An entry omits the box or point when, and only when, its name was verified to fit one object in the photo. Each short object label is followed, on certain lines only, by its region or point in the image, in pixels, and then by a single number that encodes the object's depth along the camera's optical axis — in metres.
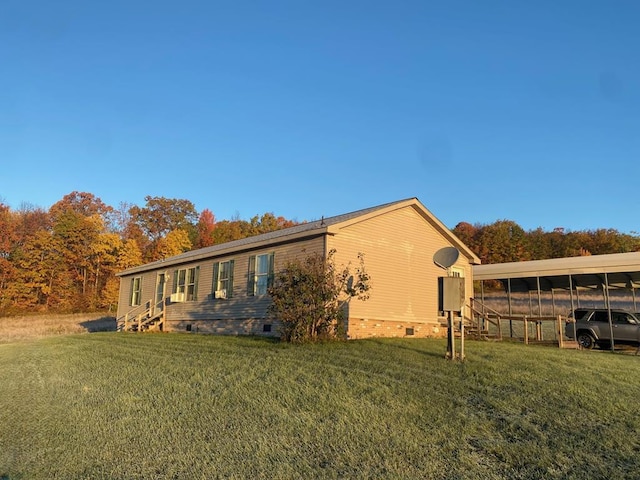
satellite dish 10.55
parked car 15.94
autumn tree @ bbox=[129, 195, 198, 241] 52.44
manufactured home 15.48
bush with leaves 12.91
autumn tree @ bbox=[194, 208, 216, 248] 49.91
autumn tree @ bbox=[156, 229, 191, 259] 45.47
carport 16.33
